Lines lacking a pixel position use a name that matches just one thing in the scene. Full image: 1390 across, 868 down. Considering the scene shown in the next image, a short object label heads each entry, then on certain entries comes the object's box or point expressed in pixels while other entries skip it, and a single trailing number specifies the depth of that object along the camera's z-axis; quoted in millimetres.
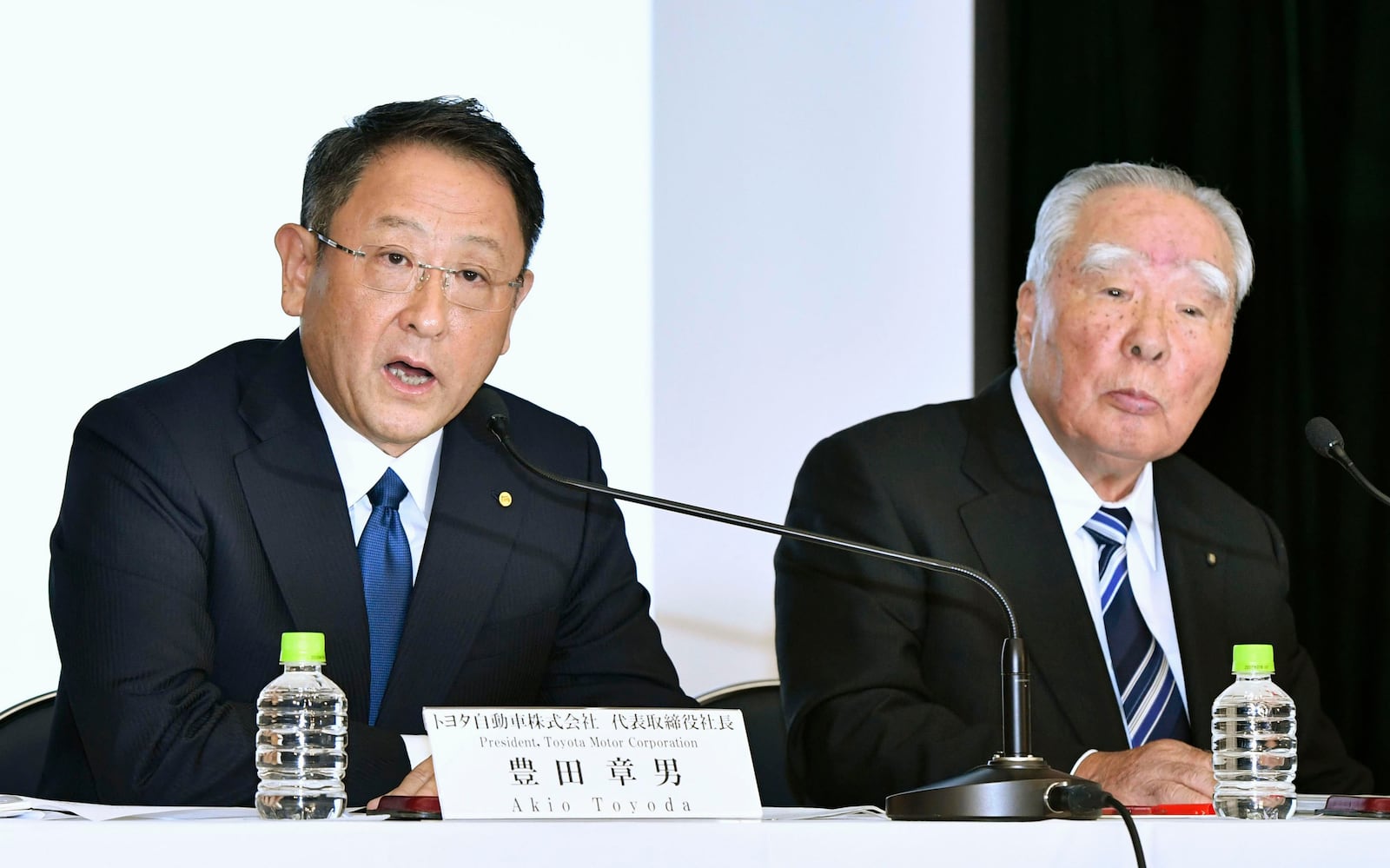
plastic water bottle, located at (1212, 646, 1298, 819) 2810
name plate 2662
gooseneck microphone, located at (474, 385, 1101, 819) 2696
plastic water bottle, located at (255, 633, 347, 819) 2722
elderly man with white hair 3182
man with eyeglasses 2990
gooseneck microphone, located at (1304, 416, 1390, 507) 2999
